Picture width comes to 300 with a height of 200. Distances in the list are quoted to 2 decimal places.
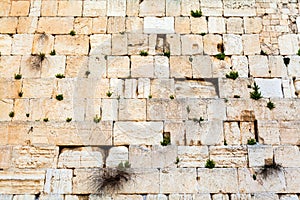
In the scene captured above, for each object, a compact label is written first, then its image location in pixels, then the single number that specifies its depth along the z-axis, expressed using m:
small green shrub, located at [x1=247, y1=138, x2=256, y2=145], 7.88
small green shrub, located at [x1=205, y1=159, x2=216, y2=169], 7.68
